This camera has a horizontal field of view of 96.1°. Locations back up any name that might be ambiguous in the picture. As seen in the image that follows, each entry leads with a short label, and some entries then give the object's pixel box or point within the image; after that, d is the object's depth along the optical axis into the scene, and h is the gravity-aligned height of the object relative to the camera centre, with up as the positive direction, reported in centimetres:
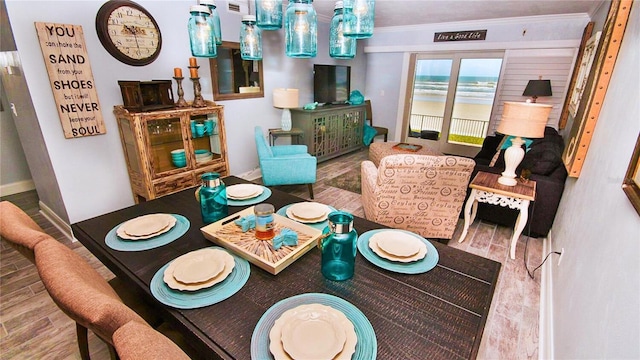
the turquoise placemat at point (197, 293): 93 -66
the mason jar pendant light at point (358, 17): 142 +35
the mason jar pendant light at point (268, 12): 153 +40
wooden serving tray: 110 -61
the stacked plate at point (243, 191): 170 -60
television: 484 +12
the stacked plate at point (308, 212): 143 -60
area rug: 389 -124
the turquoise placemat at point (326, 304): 77 -66
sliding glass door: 511 -13
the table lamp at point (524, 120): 208 -19
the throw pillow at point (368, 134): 575 -82
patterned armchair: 216 -77
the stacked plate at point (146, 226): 129 -62
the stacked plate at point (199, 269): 100 -63
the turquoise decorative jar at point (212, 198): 140 -52
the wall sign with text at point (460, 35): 478 +93
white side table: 231 -81
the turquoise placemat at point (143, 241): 123 -65
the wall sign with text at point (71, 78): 224 +7
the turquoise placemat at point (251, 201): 166 -62
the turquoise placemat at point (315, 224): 139 -63
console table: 445 -60
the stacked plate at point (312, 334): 75 -65
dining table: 81 -67
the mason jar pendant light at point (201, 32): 163 +32
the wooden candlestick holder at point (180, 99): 283 -10
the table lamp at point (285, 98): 400 -11
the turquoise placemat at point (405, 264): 110 -65
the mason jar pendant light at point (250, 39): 191 +33
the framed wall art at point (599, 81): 187 +9
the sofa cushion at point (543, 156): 269 -59
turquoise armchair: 322 -84
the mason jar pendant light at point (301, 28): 145 +31
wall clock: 248 +49
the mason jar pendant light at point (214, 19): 165 +41
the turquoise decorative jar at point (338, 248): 102 -54
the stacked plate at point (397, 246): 115 -62
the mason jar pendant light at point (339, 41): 171 +29
